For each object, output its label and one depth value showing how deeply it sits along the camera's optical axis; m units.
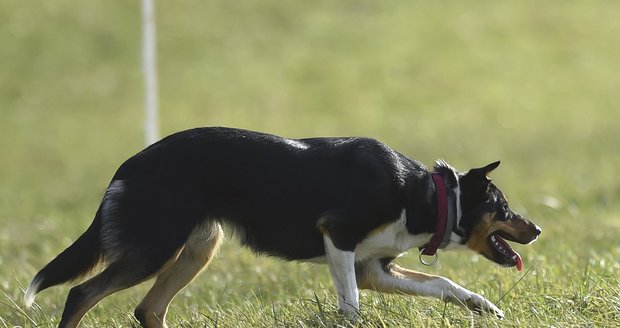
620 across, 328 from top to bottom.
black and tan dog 12.06
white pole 29.11
